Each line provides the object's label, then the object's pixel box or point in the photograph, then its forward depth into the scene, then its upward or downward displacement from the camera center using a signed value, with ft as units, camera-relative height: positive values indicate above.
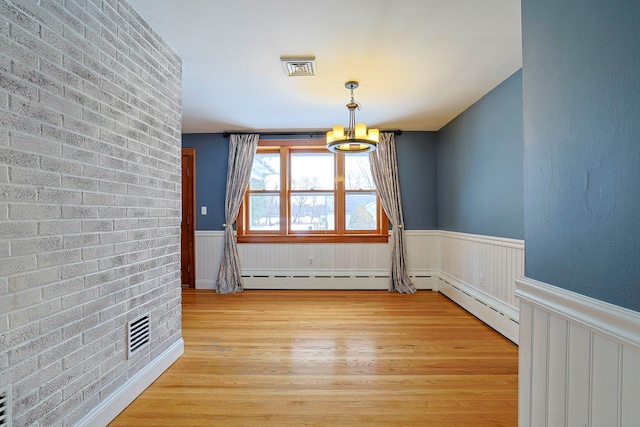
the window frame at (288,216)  15.38 -0.22
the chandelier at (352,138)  9.93 +2.44
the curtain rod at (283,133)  15.38 +3.95
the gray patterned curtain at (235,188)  15.10 +1.22
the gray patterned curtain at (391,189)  14.99 +1.09
